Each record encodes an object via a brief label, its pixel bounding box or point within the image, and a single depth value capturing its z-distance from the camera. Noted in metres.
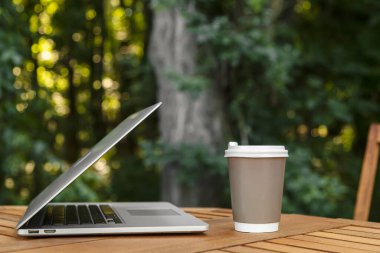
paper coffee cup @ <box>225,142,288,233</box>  1.11
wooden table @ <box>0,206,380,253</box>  1.03
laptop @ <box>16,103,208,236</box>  1.05
